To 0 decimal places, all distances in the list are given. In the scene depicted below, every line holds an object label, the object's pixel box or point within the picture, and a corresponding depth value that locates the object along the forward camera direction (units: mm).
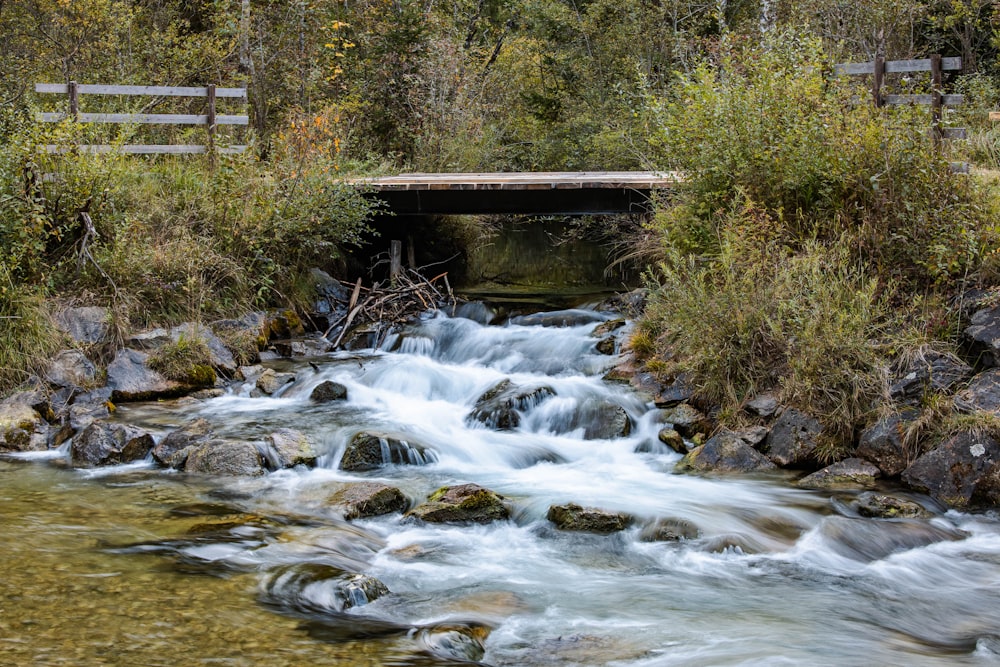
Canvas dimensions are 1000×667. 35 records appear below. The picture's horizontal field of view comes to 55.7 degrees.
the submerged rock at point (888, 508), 7875
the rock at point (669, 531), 7543
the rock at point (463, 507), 7777
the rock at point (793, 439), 9023
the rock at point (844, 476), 8570
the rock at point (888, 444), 8648
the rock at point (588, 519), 7691
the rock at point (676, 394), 10578
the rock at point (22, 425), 9531
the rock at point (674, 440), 9773
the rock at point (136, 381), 11148
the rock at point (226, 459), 8828
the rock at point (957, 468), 8148
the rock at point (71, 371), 10820
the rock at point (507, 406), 10734
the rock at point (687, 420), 9922
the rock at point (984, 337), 8992
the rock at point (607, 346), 12883
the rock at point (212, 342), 12141
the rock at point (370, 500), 7895
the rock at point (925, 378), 8930
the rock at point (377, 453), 9305
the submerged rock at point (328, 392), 11516
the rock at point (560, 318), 14742
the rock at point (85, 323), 11508
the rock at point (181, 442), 9086
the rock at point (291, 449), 9234
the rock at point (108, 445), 9102
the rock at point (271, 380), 11812
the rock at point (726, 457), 9102
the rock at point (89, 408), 10109
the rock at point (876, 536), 7332
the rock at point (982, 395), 8523
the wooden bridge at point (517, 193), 15852
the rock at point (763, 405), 9508
